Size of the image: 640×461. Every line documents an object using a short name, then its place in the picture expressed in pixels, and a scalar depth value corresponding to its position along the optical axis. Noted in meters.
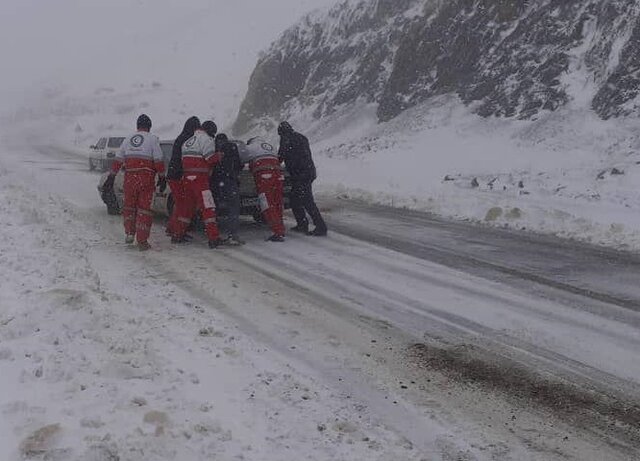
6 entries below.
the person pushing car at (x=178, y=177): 9.10
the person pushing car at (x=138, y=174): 8.84
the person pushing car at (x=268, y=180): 9.41
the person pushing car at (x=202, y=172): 8.85
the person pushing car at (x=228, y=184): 9.09
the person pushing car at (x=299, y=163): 9.91
